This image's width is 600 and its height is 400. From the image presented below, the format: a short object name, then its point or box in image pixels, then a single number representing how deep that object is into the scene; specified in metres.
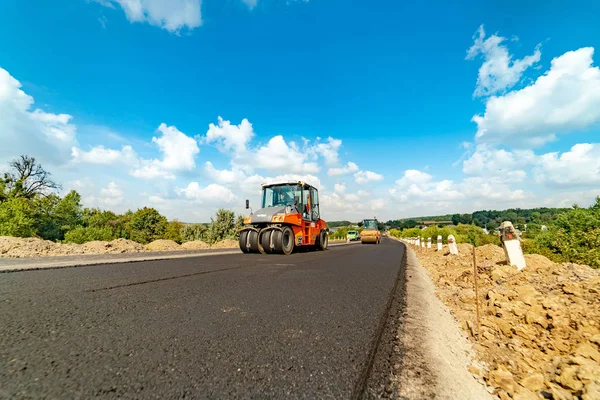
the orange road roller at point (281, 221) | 10.82
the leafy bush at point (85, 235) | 37.75
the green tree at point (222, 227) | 36.59
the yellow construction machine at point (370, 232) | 29.53
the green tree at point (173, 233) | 62.02
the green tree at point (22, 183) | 32.47
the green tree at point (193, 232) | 50.20
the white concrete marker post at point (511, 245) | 4.96
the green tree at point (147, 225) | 57.44
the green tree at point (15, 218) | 25.55
